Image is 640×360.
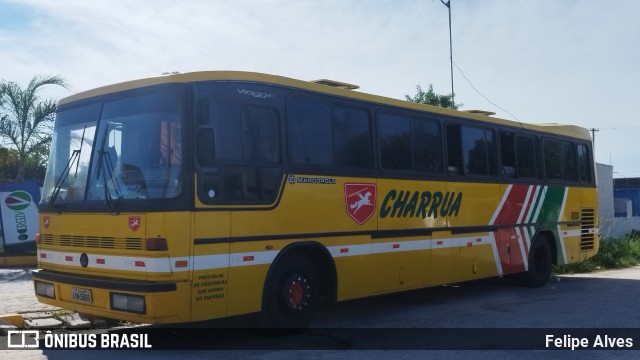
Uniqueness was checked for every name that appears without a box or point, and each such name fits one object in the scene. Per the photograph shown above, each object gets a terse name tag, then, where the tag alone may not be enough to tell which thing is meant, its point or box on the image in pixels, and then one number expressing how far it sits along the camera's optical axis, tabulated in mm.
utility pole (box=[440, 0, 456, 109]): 25516
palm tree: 20016
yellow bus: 7398
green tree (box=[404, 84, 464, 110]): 28984
